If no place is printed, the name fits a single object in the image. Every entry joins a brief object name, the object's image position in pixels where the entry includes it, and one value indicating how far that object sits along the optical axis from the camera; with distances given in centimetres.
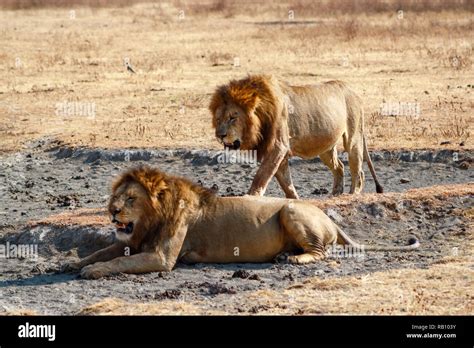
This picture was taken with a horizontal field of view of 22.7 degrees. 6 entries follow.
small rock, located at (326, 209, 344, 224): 1097
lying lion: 939
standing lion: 1109
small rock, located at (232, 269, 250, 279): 925
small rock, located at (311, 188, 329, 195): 1299
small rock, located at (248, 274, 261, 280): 923
